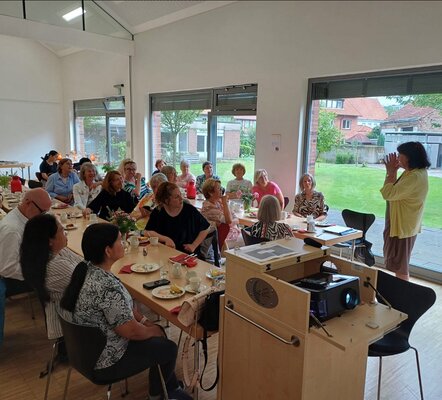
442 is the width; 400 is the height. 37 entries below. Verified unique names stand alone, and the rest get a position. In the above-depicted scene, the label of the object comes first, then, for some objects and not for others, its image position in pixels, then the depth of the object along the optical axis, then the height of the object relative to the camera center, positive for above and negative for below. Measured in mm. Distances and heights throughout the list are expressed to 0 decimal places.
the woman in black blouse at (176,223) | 3424 -817
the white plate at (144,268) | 2670 -943
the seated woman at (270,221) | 3256 -736
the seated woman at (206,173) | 6453 -678
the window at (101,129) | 9539 -1
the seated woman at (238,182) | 5684 -722
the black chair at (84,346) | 1769 -1004
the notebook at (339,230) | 3915 -963
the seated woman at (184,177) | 6574 -774
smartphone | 2391 -938
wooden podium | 1711 -896
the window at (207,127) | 6570 +83
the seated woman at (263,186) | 5434 -730
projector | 1745 -722
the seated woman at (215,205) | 4113 -769
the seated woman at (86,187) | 5039 -752
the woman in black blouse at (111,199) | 4426 -799
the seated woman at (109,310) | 1892 -870
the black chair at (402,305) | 2219 -985
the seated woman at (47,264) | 2314 -808
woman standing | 3750 -630
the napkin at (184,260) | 2794 -932
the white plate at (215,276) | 2494 -917
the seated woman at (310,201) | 4879 -821
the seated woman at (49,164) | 8125 -748
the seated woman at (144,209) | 4036 -852
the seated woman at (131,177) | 5314 -650
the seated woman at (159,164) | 6965 -591
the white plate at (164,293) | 2247 -942
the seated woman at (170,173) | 5259 -562
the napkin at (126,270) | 2660 -949
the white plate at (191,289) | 2321 -929
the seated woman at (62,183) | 5852 -818
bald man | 2848 -804
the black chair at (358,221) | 4324 -958
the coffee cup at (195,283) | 2335 -903
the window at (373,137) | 4566 -16
